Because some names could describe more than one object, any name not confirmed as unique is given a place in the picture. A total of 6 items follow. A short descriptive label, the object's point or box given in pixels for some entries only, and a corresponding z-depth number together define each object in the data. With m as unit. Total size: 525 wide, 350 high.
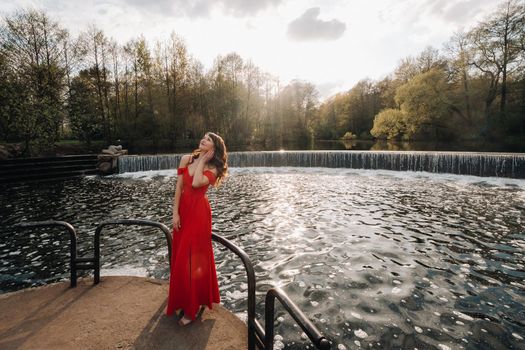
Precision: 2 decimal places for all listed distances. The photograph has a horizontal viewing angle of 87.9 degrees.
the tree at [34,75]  20.34
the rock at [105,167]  20.95
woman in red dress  3.22
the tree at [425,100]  37.75
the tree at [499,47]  30.86
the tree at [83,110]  27.36
